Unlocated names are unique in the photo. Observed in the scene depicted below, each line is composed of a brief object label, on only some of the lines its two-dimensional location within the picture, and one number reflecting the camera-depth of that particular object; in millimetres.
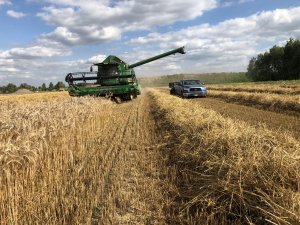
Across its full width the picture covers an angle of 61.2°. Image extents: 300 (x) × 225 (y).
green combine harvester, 16190
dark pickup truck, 21858
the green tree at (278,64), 52108
